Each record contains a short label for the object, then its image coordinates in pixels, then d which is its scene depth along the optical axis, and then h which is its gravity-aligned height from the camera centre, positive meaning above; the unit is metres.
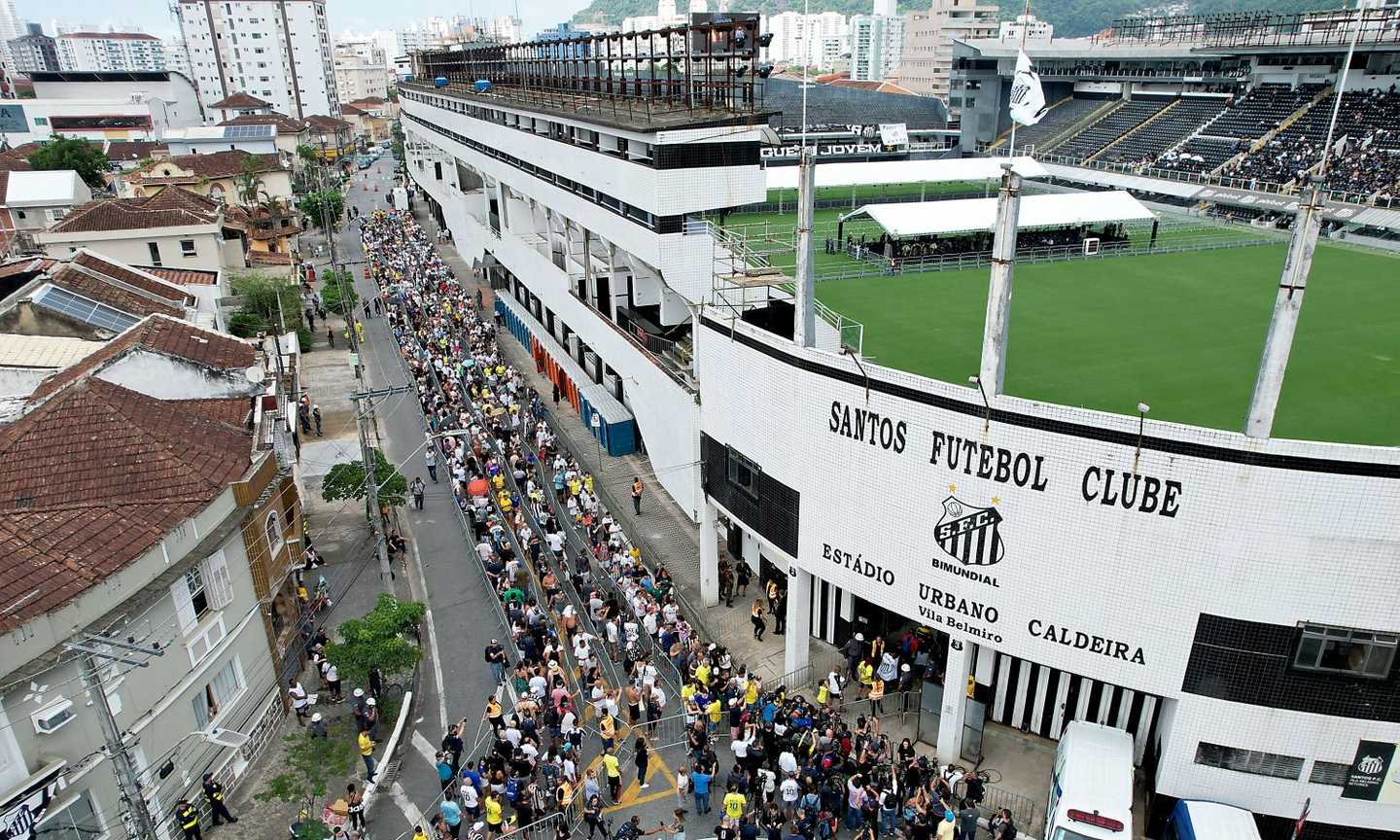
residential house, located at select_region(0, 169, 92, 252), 54.00 -6.75
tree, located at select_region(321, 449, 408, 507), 24.88 -11.16
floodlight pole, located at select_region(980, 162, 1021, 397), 13.37 -3.33
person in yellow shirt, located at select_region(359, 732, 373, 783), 15.79 -11.84
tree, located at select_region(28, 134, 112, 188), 69.62 -5.57
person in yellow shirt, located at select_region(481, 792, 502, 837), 14.34 -11.64
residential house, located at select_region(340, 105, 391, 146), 159.50 -7.35
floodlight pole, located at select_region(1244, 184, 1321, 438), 11.58 -3.29
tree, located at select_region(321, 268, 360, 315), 45.15 -10.99
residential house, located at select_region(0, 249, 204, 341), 28.84 -7.26
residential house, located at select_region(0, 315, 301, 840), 13.27 -8.29
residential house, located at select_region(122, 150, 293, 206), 66.69 -6.90
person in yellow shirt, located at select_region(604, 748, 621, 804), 15.14 -11.85
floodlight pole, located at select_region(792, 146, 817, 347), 16.59 -3.35
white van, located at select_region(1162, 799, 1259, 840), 12.88 -10.91
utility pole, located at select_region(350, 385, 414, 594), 19.63 -9.66
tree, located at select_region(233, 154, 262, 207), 66.62 -7.34
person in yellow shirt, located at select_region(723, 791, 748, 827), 14.12 -11.43
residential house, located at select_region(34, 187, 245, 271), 41.34 -6.88
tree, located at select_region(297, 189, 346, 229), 72.99 -10.44
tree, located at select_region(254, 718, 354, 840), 16.22 -12.83
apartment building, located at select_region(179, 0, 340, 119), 135.12 +5.46
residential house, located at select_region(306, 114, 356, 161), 120.11 -7.25
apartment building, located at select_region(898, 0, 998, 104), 127.19 +5.76
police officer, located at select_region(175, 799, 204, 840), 14.58 -11.86
